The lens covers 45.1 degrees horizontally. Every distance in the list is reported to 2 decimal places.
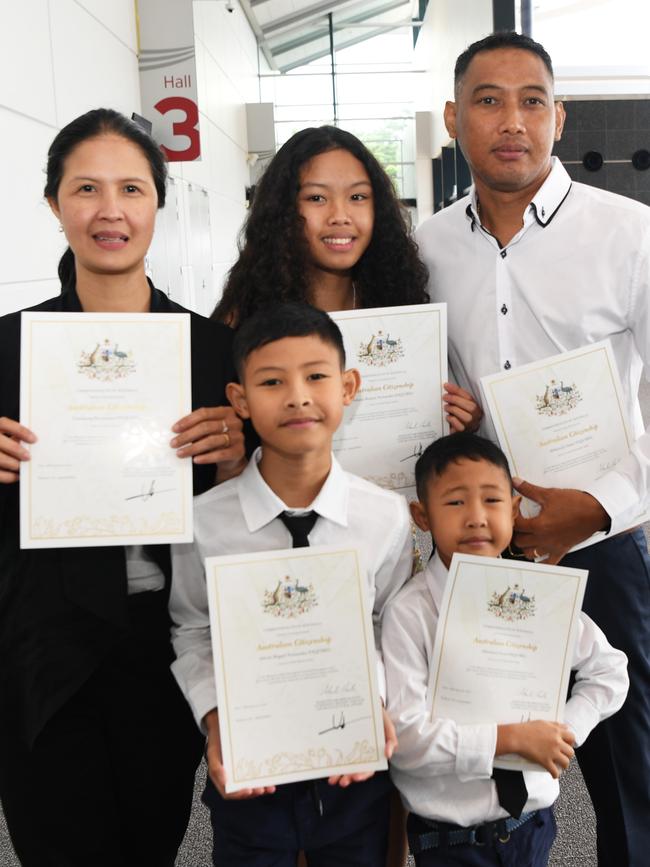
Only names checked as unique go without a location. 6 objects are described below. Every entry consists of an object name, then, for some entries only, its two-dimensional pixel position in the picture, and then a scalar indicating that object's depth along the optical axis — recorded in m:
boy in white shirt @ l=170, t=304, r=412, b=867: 1.32
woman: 1.33
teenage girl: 1.68
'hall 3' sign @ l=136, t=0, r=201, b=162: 5.13
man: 1.60
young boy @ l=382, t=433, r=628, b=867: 1.25
